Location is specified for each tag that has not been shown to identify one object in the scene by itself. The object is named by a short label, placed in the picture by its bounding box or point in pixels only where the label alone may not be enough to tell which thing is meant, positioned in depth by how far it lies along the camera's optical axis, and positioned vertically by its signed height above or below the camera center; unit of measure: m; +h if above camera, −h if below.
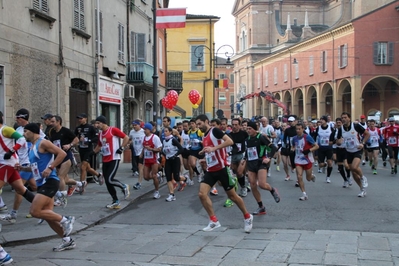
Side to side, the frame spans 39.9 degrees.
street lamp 38.40 +4.10
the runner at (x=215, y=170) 8.43 -0.85
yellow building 43.41 +5.07
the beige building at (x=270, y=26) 77.31 +13.26
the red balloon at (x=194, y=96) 27.09 +0.99
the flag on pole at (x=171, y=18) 19.16 +3.46
